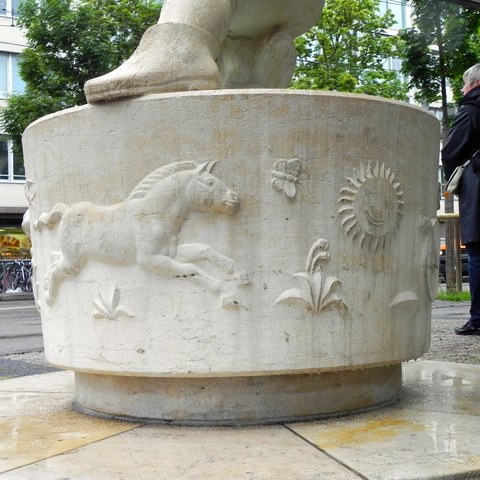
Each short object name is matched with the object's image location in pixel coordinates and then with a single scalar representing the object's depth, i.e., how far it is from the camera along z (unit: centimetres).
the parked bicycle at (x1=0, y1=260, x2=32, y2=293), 2180
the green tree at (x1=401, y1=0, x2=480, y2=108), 1379
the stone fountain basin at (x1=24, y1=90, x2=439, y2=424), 329
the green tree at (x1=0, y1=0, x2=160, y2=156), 1825
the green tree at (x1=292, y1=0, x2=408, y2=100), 2362
